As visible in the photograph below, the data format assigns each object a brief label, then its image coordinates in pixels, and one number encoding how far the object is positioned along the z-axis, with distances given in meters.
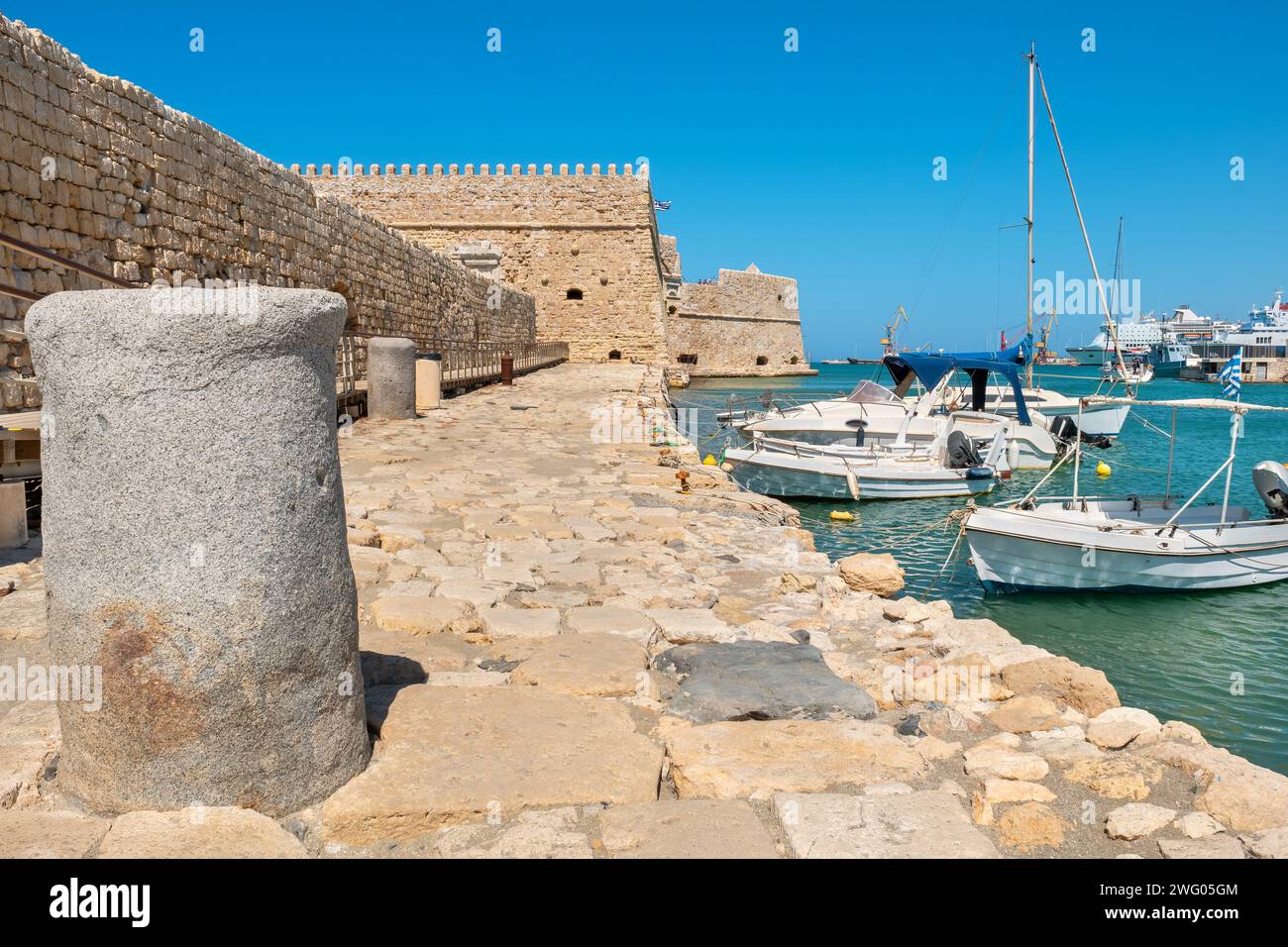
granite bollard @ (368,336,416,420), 11.05
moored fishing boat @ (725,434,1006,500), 14.18
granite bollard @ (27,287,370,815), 1.94
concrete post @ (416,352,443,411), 12.88
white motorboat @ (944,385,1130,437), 21.03
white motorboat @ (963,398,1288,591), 8.99
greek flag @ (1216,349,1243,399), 8.71
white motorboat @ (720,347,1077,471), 15.98
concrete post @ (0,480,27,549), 4.58
